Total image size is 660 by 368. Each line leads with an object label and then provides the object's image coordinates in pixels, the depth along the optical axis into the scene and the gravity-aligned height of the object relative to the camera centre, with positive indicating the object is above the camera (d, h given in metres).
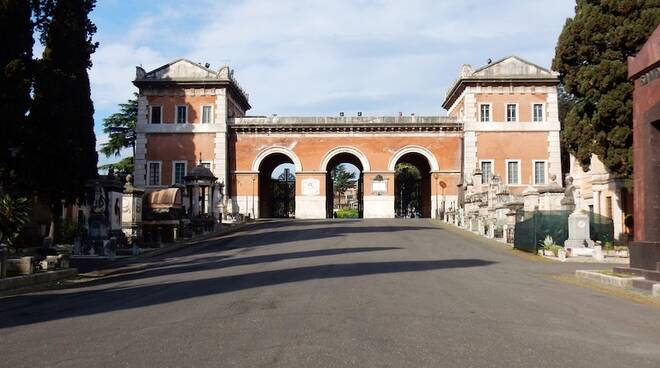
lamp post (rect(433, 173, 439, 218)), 45.30 +1.24
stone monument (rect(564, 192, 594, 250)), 19.58 -0.95
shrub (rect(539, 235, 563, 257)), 19.98 -1.42
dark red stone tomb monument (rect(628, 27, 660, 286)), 12.08 +0.87
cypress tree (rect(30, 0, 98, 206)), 22.64 +3.81
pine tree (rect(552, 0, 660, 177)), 22.47 +4.98
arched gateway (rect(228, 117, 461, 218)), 45.84 +4.00
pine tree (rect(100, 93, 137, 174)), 55.16 +6.74
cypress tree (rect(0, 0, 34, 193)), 19.47 +4.29
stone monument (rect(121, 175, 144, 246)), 23.55 -0.31
